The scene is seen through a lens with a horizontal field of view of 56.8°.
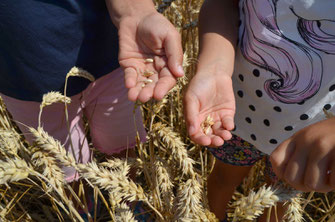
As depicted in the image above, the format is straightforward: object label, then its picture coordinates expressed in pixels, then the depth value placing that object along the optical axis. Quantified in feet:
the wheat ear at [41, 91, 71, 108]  2.46
